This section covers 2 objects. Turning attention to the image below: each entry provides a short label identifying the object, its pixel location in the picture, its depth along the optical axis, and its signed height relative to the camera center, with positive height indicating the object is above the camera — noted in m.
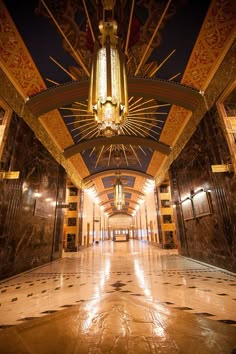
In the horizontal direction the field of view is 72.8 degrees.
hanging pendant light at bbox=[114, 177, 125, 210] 10.05 +2.31
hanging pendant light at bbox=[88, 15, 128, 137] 2.63 +2.48
